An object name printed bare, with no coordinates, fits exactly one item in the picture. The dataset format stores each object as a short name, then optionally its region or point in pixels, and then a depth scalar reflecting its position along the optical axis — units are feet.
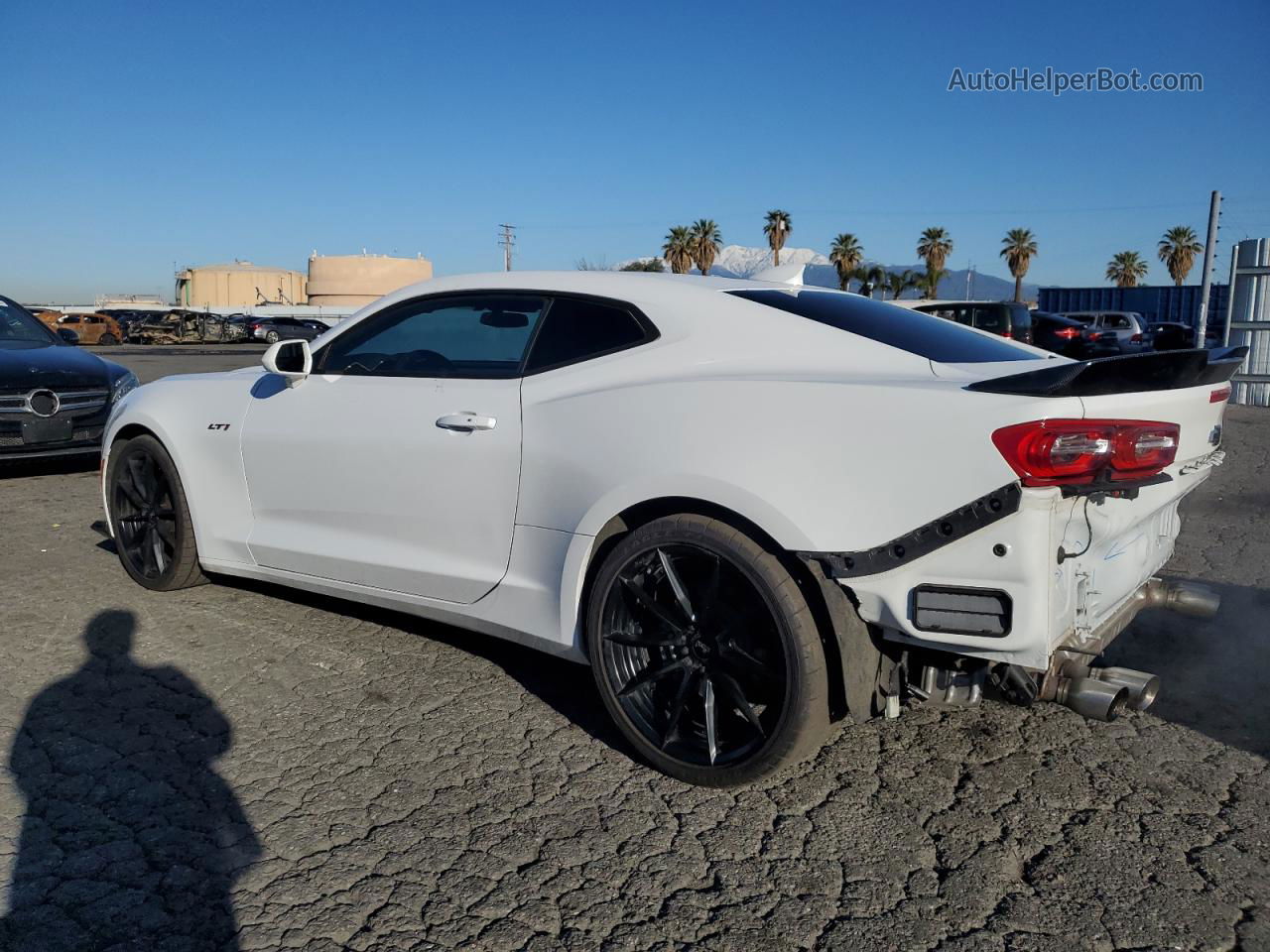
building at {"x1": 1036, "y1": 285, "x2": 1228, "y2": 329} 161.99
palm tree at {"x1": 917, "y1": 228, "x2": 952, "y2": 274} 229.25
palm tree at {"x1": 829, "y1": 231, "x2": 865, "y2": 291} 228.02
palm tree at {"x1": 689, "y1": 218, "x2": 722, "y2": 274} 208.74
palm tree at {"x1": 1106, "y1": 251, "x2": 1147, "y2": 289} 252.83
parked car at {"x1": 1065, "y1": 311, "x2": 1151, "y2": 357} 76.59
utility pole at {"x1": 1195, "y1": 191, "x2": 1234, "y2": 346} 45.92
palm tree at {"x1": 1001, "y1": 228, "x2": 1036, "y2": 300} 235.61
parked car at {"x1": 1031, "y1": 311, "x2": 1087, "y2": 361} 65.16
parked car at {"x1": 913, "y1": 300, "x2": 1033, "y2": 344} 55.88
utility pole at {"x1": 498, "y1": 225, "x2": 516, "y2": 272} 228.84
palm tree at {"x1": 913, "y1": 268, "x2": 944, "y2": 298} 218.54
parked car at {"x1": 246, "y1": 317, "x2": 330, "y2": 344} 145.44
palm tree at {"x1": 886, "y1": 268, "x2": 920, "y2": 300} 212.17
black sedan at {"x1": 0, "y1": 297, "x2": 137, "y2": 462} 25.98
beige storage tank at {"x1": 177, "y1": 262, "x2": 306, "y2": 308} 296.10
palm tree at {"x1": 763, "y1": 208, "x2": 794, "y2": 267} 216.13
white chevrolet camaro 8.43
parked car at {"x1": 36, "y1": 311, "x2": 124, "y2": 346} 137.28
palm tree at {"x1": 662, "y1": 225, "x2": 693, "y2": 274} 208.33
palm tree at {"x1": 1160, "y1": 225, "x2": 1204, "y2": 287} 234.79
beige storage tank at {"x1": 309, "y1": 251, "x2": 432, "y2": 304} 259.80
